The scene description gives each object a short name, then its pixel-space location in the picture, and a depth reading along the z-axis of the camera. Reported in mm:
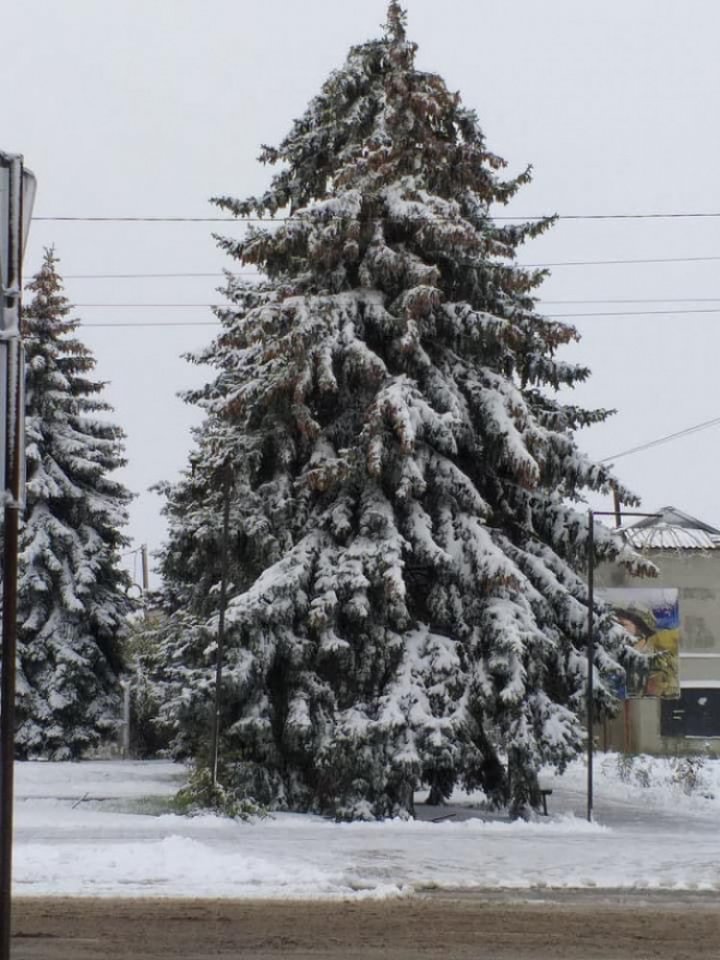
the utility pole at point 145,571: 61412
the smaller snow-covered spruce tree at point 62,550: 38531
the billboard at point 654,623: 47719
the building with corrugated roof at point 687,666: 49000
